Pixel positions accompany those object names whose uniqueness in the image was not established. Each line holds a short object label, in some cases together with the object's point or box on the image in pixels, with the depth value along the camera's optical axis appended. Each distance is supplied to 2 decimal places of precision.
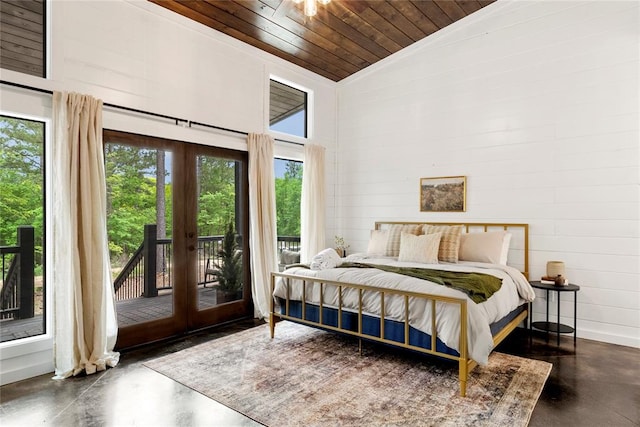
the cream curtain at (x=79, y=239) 2.93
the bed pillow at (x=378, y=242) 4.70
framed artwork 4.73
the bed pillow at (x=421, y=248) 4.11
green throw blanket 2.85
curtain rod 2.81
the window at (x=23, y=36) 2.82
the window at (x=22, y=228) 2.88
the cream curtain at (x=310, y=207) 5.27
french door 3.49
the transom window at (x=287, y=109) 4.92
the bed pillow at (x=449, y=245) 4.16
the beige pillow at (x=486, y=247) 4.10
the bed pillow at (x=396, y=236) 4.60
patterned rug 2.32
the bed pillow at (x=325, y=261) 3.70
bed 2.69
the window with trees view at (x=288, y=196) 5.11
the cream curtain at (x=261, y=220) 4.42
